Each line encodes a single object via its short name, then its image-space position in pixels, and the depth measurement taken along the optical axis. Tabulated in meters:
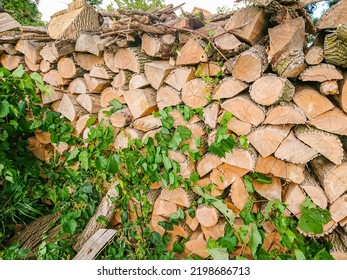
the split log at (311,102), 1.24
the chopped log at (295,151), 1.31
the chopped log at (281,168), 1.38
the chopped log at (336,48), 1.08
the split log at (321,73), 1.17
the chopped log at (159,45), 1.49
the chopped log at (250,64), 1.25
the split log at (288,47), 1.18
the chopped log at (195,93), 1.45
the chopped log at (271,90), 1.24
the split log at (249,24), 1.25
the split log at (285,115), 1.27
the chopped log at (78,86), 1.85
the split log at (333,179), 1.32
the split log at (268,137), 1.32
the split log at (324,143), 1.26
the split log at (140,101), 1.61
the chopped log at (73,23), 1.76
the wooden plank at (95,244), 1.67
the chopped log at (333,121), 1.24
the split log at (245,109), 1.32
